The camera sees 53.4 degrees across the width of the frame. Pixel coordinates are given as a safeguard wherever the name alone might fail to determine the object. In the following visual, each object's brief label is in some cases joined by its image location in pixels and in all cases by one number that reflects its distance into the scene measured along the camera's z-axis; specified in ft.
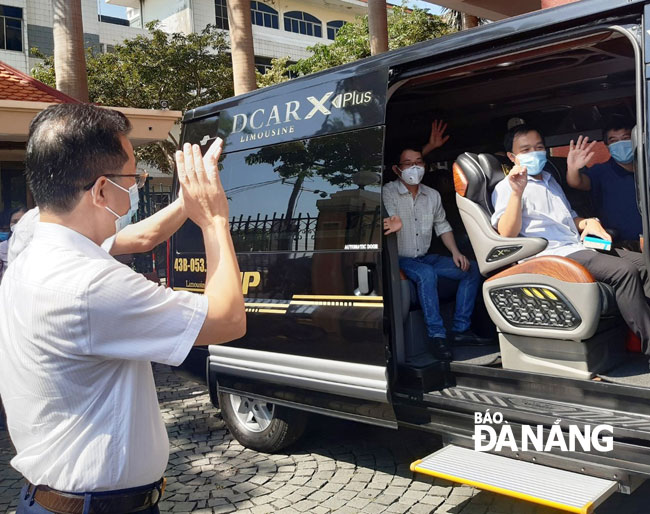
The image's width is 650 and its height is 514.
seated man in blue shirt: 14.21
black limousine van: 9.86
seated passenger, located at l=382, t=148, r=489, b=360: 13.58
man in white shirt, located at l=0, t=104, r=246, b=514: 4.91
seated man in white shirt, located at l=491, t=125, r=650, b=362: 12.33
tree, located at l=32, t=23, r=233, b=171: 66.39
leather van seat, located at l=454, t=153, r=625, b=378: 11.25
